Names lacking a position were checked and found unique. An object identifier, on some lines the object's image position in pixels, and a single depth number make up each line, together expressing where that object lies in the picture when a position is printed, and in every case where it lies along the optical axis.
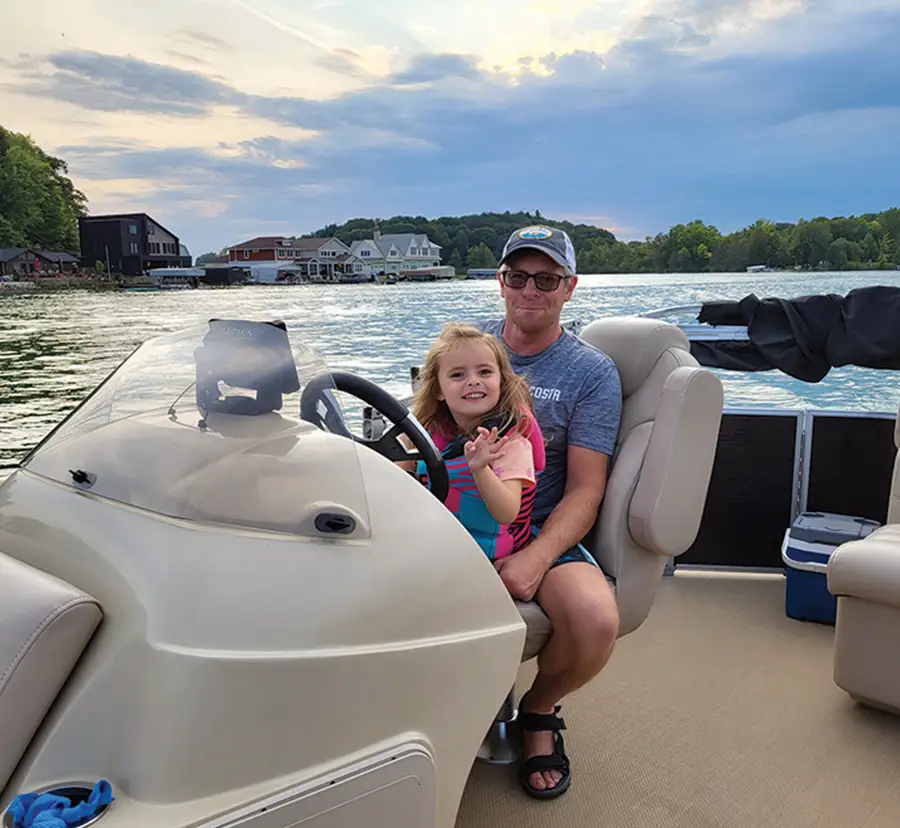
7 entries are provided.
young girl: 1.59
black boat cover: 2.88
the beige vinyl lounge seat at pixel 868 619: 1.95
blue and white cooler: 2.56
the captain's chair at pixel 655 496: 1.77
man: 1.61
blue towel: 0.71
